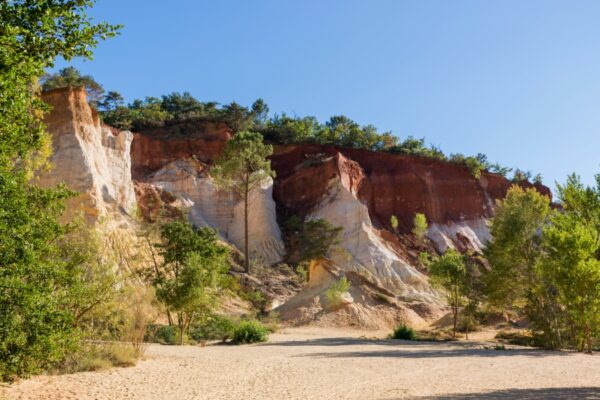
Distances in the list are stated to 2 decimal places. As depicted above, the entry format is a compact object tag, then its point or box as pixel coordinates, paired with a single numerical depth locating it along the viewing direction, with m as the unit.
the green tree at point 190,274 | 20.08
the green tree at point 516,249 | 23.44
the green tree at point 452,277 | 29.06
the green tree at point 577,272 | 17.48
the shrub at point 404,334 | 26.45
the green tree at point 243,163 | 44.56
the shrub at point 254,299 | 36.91
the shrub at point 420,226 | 55.41
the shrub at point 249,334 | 21.86
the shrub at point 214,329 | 24.26
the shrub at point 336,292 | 33.09
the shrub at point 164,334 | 21.23
